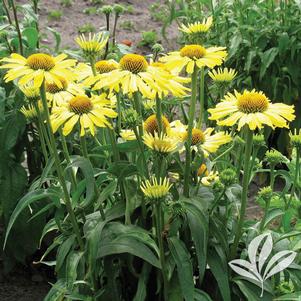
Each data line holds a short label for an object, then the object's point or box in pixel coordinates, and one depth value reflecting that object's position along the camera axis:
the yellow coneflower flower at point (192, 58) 1.19
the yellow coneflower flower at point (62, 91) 1.22
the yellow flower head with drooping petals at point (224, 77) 1.29
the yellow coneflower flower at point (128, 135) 1.27
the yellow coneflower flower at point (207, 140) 1.25
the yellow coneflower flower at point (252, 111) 1.14
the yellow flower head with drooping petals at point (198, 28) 1.24
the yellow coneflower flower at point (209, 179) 1.32
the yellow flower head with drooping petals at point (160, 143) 1.16
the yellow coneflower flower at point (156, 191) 1.14
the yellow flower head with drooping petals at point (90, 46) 1.22
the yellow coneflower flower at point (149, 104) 1.33
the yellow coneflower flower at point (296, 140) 1.30
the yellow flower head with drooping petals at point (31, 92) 1.23
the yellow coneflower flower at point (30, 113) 1.31
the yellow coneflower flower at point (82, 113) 1.18
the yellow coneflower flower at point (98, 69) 1.21
